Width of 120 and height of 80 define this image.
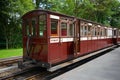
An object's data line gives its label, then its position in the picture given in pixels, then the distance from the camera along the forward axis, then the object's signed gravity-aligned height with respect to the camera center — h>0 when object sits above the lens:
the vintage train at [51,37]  5.13 -0.03
